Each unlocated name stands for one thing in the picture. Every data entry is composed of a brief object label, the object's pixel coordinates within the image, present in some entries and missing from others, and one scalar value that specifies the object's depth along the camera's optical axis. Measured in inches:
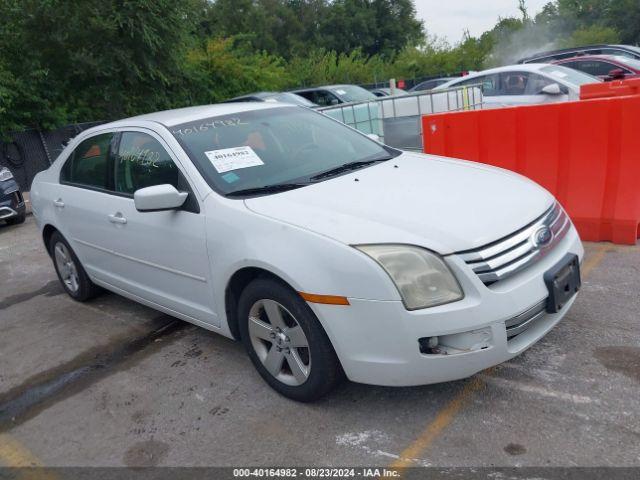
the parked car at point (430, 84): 761.6
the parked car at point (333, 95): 583.5
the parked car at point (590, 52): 577.0
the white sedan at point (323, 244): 105.0
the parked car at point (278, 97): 538.5
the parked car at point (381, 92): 753.3
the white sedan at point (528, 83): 363.6
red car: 453.6
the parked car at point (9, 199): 352.8
